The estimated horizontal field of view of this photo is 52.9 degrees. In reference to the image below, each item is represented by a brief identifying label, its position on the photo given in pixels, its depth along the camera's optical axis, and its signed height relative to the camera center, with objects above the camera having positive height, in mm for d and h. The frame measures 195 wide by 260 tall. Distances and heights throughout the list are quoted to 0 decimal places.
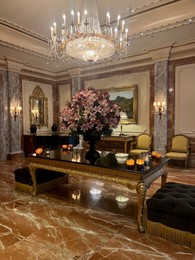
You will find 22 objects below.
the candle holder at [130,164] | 2775 -589
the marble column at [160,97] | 6461 +843
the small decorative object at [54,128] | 9012 -216
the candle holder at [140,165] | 2739 -598
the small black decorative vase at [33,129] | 8031 -225
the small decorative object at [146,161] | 2948 -587
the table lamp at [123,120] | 7116 +102
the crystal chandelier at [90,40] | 3623 +1591
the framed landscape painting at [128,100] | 7234 +875
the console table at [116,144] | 6949 -806
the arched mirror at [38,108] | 8524 +712
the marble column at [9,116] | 7331 +290
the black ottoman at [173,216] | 2258 -1130
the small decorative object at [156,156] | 3242 -565
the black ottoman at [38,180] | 3996 -1195
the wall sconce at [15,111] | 7590 +498
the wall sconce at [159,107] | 6504 +519
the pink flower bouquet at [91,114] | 3064 +140
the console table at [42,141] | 7805 -737
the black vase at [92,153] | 3328 -529
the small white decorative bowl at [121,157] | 3196 -588
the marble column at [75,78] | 8491 +1960
